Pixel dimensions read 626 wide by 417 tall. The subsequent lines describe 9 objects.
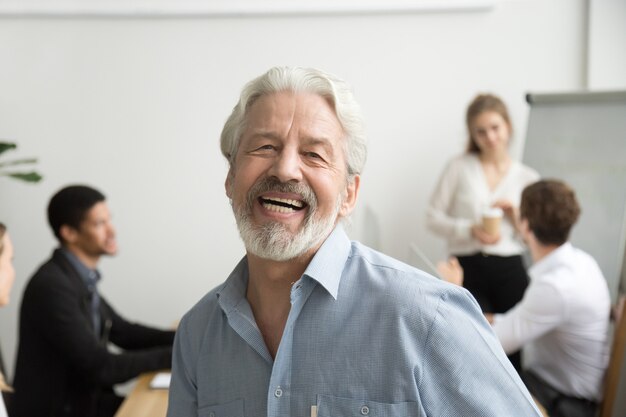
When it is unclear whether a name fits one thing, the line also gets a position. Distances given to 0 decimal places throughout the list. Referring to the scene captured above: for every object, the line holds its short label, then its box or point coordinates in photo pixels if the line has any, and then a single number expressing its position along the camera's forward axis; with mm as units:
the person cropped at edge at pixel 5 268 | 1844
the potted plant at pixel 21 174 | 2836
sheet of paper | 1953
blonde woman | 3105
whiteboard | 3123
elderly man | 990
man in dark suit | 2090
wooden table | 1773
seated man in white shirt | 2170
